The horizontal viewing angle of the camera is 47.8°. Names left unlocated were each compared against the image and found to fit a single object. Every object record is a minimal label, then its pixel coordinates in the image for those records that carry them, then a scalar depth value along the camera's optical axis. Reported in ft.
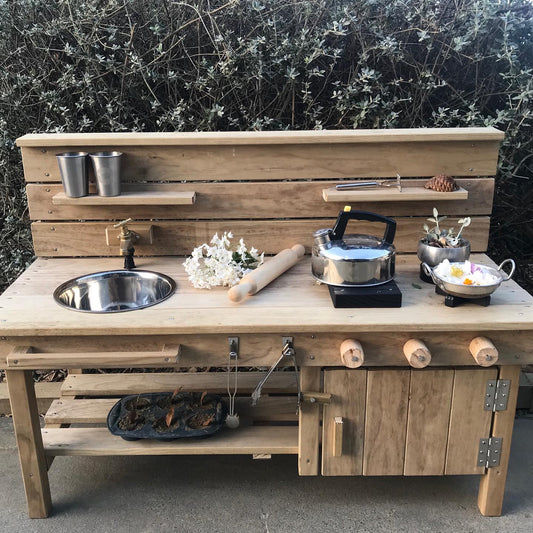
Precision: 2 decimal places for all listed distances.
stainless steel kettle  7.64
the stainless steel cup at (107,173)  8.68
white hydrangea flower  8.14
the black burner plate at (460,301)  7.46
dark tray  8.39
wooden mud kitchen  7.30
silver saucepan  7.29
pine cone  8.82
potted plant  8.30
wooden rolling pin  7.59
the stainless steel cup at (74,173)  8.64
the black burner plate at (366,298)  7.44
